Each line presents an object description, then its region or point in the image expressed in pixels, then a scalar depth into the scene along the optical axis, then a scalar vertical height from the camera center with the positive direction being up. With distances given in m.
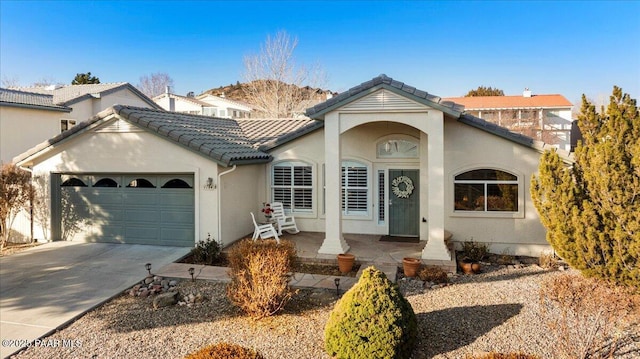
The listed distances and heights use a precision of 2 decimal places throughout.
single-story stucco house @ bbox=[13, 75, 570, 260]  11.01 +0.28
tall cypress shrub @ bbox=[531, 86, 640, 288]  7.61 -0.27
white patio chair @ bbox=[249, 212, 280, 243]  12.05 -1.45
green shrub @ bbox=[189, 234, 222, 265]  10.80 -1.86
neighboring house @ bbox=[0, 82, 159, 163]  19.81 +4.11
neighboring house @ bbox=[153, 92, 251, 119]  44.72 +9.00
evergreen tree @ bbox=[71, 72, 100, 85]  44.56 +11.87
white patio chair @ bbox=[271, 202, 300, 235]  13.61 -1.19
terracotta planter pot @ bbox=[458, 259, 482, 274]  10.12 -2.14
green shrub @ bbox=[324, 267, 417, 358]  5.49 -1.98
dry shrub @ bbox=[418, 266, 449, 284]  9.29 -2.16
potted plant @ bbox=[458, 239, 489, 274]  10.13 -2.02
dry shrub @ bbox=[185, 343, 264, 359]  4.77 -2.04
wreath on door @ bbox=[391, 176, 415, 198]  13.31 -0.11
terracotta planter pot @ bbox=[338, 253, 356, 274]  10.02 -1.98
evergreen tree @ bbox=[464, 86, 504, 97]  57.72 +13.39
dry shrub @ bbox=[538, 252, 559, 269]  10.72 -2.14
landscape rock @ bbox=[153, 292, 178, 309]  7.81 -2.26
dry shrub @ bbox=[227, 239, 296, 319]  7.12 -1.80
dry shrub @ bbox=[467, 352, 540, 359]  5.29 -2.31
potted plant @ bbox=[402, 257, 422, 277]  9.57 -2.00
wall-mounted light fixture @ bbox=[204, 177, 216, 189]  11.69 +0.02
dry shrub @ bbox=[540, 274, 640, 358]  5.40 -1.93
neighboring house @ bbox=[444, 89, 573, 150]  44.38 +8.04
